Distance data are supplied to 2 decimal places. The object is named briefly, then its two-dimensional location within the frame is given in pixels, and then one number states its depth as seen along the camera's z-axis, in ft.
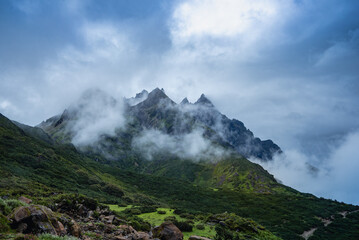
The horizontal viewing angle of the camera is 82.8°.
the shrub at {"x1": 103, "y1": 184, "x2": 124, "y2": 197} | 340.18
